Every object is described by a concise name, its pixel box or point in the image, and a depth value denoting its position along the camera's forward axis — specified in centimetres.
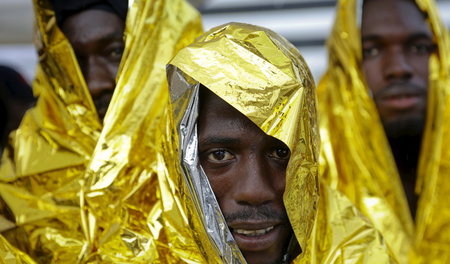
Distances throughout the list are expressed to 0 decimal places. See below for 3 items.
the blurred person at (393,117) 194
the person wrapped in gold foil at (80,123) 173
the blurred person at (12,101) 215
